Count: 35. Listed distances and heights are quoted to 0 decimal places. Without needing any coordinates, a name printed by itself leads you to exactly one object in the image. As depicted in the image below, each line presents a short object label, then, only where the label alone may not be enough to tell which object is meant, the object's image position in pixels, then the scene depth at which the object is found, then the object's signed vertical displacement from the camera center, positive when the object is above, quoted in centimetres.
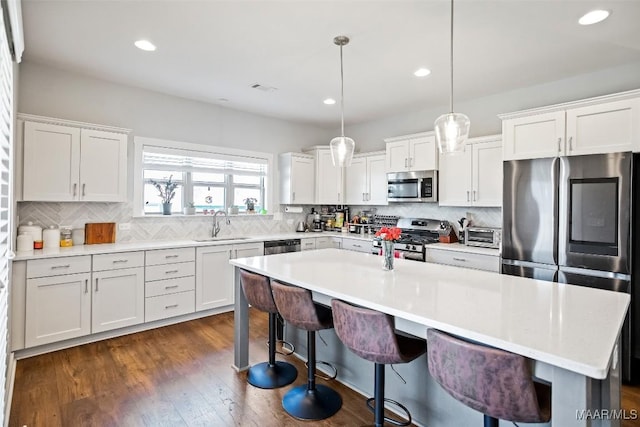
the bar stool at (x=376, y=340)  170 -64
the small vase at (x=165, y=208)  441 +7
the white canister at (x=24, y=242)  319 -28
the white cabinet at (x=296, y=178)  545 +60
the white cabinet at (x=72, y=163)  325 +50
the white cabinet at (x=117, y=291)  338 -79
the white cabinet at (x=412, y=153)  452 +87
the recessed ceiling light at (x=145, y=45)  291 +144
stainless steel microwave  455 +41
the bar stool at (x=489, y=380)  124 -62
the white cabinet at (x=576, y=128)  284 +80
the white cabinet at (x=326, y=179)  570 +60
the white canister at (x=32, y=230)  325 -17
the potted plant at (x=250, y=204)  525 +16
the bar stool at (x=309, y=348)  215 -91
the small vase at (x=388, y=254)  254 -28
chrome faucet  478 -16
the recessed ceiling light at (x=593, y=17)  242 +144
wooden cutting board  378 -21
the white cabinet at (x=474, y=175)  394 +50
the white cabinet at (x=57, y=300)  304 -79
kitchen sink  447 -33
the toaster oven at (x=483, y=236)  390 -23
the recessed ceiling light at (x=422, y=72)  347 +148
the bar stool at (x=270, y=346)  249 -107
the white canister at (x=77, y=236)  372 -25
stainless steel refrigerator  277 -5
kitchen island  118 -44
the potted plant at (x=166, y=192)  441 +28
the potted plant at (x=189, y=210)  458 +6
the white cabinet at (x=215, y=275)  414 -74
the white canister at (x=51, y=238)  343 -25
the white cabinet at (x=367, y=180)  524 +56
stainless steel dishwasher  479 -44
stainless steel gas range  439 -25
